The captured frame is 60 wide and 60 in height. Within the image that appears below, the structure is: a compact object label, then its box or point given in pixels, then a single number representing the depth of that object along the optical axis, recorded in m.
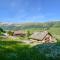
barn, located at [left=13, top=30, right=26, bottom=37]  50.25
